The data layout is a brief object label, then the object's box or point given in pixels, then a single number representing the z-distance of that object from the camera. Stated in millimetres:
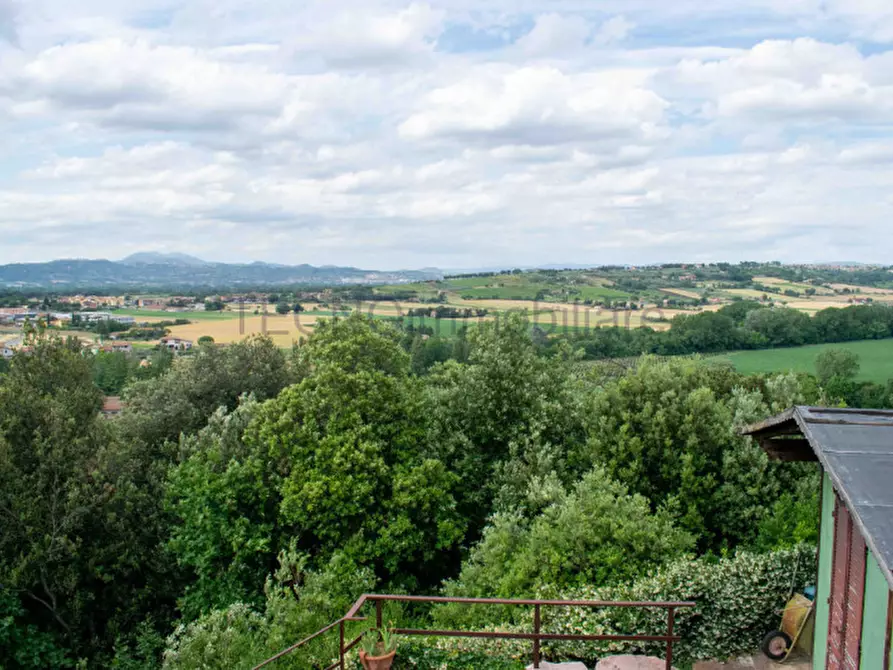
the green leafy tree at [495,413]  21991
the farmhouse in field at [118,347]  61894
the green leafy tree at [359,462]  19234
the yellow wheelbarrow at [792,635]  11463
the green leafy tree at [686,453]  19953
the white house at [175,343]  61219
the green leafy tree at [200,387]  27281
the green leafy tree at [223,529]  19594
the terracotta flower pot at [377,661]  10016
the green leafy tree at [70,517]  20094
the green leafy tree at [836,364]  58938
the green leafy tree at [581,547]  14641
